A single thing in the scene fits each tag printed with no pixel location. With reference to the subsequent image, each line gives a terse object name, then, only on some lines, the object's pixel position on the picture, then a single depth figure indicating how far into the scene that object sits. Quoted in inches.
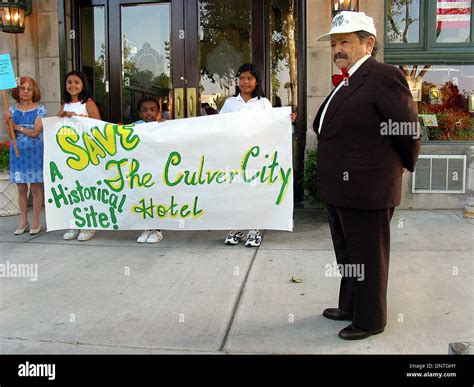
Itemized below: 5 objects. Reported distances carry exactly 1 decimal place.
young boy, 226.8
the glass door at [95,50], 317.1
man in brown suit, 119.6
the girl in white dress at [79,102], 231.1
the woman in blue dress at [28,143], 239.9
